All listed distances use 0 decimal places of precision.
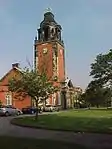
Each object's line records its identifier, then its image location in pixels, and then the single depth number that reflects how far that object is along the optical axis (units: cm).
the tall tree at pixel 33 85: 1491
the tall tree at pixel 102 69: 2704
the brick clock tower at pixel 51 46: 3553
